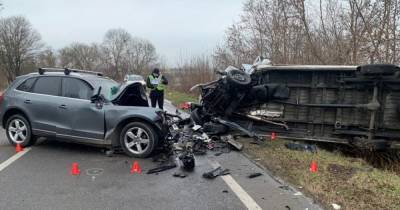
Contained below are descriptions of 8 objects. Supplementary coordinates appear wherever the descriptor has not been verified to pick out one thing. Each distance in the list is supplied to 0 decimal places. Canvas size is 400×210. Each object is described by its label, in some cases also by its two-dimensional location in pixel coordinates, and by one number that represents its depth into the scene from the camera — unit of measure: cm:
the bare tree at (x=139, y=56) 6906
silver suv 680
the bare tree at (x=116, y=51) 7050
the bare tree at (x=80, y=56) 6656
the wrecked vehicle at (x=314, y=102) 751
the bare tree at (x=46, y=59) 5869
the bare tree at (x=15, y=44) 5403
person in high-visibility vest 1280
